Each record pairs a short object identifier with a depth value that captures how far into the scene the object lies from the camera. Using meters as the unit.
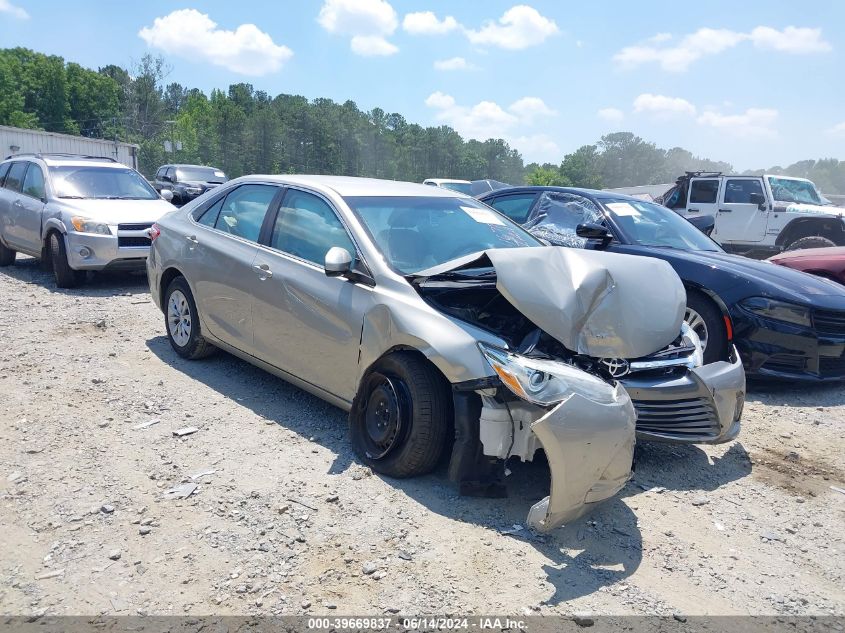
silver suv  8.51
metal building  26.28
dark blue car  5.51
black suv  22.12
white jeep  13.10
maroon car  7.30
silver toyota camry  3.16
